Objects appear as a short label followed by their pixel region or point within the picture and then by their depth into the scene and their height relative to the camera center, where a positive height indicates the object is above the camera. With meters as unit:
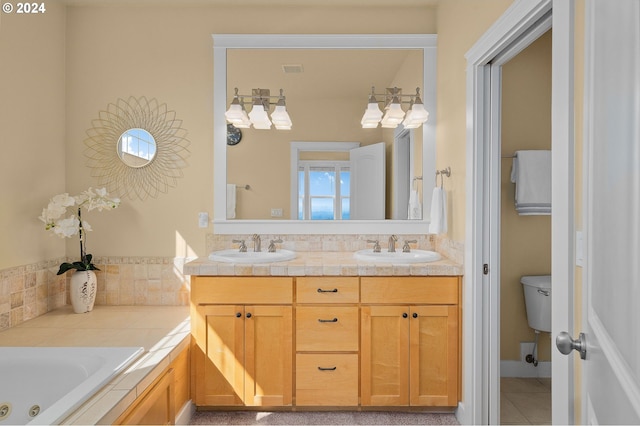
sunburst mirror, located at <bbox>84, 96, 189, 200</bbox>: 2.84 +0.43
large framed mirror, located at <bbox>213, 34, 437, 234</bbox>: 2.85 +0.62
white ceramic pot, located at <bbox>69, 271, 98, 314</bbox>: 2.59 -0.53
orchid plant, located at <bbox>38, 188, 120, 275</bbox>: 2.48 -0.05
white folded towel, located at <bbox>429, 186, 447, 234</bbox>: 2.53 -0.03
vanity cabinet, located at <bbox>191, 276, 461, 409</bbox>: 2.30 -0.75
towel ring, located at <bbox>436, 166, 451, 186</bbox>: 2.56 +0.22
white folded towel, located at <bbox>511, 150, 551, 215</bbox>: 2.62 +0.17
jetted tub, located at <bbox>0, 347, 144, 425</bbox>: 1.75 -0.73
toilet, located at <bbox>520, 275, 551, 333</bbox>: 2.56 -0.59
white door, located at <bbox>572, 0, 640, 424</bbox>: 0.57 +0.00
